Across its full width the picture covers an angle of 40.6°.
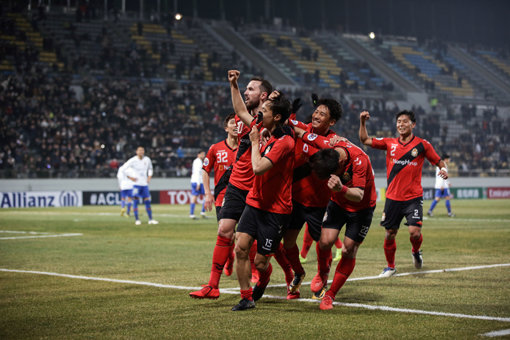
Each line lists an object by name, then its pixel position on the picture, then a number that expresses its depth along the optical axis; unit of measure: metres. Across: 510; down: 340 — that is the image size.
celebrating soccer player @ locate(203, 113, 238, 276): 10.84
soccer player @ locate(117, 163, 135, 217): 29.91
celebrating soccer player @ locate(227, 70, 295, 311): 7.55
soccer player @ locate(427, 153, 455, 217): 28.88
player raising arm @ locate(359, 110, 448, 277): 11.45
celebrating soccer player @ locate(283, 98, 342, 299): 8.36
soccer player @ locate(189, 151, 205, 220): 27.33
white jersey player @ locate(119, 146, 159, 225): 23.75
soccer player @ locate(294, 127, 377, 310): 7.62
